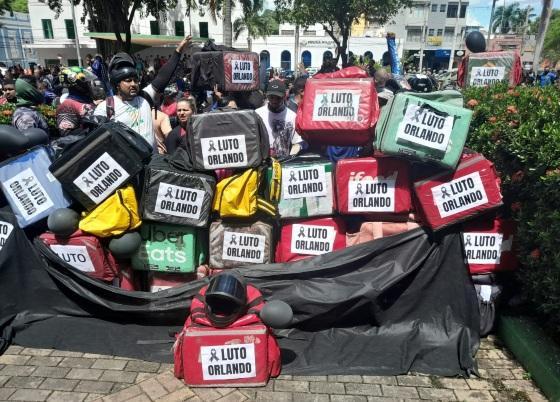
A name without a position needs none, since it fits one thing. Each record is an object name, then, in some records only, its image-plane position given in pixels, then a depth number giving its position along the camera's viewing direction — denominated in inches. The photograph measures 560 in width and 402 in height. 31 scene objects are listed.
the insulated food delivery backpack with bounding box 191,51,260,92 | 247.8
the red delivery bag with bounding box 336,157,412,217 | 155.2
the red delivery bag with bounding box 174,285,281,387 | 128.5
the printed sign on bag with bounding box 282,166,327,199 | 161.0
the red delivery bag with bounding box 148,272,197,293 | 167.9
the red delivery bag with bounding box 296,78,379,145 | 154.5
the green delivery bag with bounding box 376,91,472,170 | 142.5
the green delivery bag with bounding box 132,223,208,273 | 162.1
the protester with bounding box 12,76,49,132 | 203.9
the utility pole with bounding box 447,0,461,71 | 1966.7
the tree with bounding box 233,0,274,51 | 1960.5
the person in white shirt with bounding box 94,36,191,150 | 177.9
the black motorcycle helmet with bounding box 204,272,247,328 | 124.8
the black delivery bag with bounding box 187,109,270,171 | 152.3
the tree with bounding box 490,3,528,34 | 3361.2
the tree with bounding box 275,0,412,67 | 1116.5
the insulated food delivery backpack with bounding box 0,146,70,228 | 155.4
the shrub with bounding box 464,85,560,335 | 125.0
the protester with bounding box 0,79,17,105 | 279.7
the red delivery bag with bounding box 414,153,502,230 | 146.1
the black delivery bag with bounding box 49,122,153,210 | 150.0
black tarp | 149.3
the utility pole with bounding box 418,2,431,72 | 2091.4
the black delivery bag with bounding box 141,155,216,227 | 153.3
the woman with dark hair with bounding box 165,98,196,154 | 200.2
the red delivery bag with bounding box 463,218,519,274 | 157.4
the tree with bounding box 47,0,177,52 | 874.8
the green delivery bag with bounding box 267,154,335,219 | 161.0
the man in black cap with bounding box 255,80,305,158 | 202.2
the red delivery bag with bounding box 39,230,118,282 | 154.0
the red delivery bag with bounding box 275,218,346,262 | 165.0
